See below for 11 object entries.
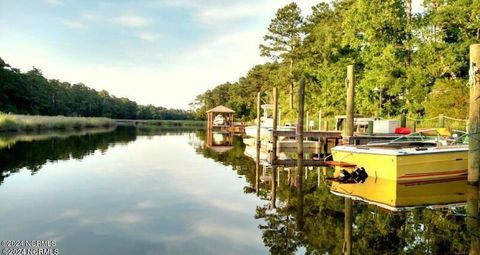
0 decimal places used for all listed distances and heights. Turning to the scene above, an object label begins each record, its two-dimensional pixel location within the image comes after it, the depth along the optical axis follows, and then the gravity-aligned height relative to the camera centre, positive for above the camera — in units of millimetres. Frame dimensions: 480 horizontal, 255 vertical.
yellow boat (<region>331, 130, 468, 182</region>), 10281 -1221
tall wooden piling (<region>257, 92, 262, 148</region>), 23716 -1285
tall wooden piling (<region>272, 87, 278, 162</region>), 17162 -271
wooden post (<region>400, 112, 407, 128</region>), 19828 -181
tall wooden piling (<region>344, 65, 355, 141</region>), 13192 +703
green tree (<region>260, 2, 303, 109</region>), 43562 +10044
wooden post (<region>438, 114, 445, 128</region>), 15579 -114
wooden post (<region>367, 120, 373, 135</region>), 16156 -411
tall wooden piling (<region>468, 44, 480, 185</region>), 10008 -134
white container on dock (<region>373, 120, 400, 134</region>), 18297 -370
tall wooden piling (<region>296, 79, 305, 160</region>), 15602 +80
